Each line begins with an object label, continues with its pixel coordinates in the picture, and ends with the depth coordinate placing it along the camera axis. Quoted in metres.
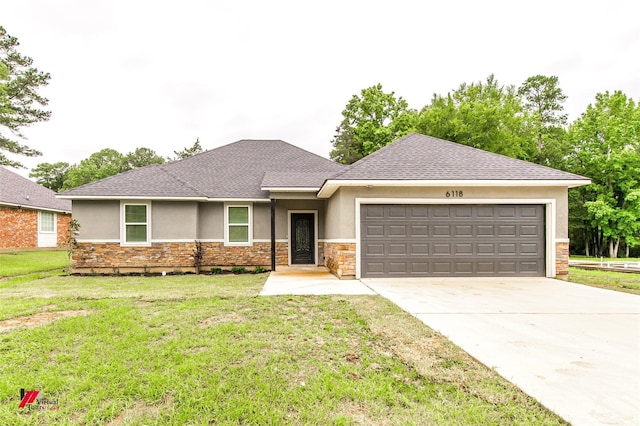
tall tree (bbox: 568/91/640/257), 23.62
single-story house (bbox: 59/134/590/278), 9.16
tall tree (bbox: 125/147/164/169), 42.12
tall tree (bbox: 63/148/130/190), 38.06
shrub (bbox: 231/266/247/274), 11.57
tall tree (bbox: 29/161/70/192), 42.59
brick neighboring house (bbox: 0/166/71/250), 16.20
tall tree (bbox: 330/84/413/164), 24.38
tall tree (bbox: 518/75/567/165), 29.17
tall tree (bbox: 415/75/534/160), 21.70
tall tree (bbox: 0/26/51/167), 14.72
